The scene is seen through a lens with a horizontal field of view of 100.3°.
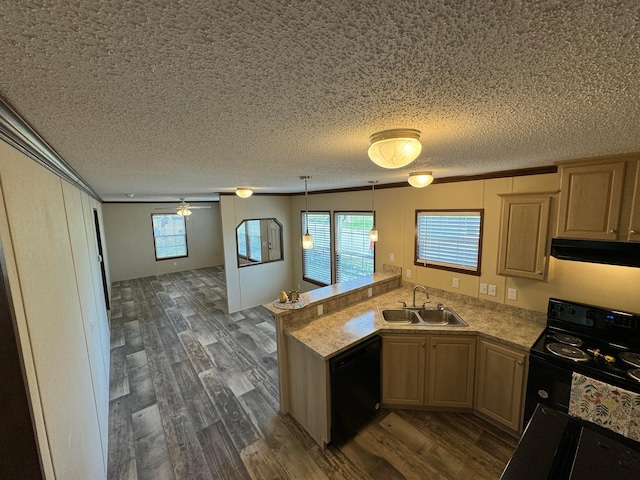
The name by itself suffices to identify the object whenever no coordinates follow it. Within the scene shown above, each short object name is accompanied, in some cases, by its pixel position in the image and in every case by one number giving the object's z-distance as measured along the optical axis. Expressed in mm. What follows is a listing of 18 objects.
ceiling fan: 7164
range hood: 1890
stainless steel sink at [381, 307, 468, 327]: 3066
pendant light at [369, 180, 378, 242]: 3696
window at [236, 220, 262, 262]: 7500
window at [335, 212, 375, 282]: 4594
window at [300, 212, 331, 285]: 5391
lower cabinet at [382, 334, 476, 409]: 2697
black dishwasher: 2373
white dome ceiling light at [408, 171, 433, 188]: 2535
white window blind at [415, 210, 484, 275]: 3197
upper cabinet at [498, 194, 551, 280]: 2398
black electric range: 1982
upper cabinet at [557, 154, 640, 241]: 1920
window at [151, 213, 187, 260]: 8781
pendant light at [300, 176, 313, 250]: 3379
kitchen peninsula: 2412
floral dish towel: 1813
